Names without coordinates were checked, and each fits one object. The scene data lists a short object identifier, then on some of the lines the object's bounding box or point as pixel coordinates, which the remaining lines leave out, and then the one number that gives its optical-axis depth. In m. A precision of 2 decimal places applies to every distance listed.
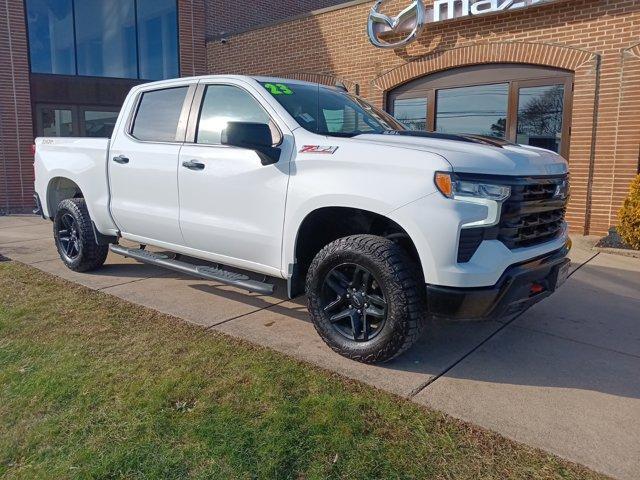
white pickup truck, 3.18
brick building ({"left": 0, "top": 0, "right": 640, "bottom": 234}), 8.44
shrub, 7.24
